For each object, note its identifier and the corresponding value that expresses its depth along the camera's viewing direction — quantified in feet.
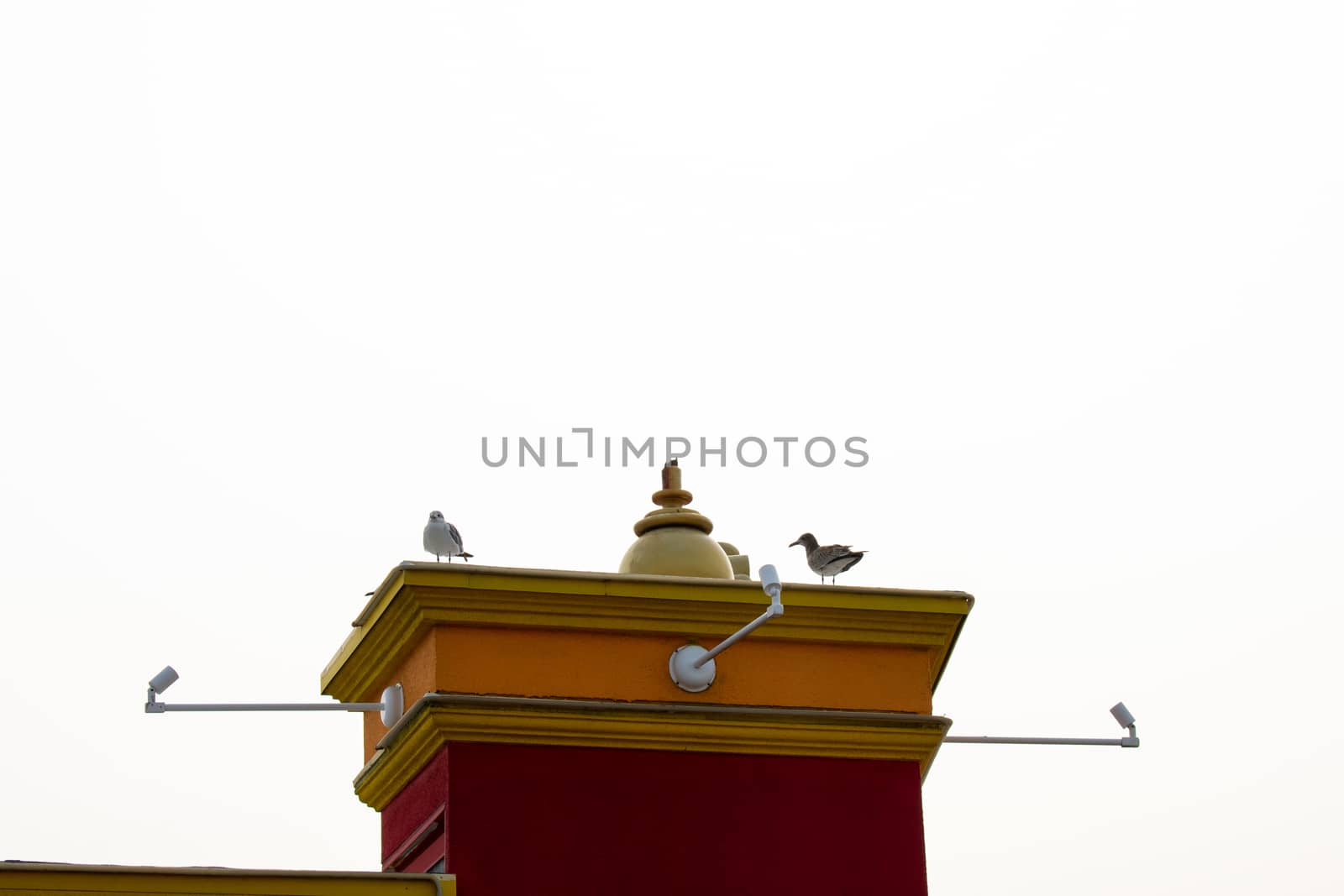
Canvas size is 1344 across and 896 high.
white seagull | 50.21
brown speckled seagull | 53.83
